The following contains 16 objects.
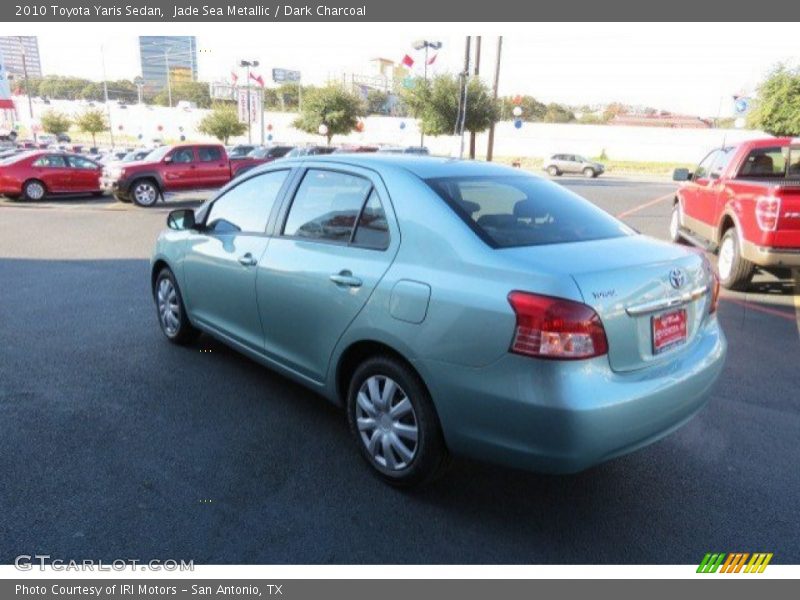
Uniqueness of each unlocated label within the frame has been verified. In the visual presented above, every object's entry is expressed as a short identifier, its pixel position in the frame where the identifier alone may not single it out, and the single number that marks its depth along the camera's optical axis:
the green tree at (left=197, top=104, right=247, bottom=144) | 50.88
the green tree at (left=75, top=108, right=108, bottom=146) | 61.16
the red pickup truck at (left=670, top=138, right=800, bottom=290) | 6.27
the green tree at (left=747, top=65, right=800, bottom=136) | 31.31
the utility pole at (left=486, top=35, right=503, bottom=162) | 33.73
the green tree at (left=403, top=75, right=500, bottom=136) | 35.03
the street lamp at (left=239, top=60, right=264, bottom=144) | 45.75
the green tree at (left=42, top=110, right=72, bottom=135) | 60.97
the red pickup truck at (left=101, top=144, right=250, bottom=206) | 16.59
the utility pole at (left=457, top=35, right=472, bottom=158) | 31.12
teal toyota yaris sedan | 2.43
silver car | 38.47
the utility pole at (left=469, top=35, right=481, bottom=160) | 32.98
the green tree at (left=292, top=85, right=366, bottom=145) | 41.25
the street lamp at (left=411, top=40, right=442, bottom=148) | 33.44
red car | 16.91
